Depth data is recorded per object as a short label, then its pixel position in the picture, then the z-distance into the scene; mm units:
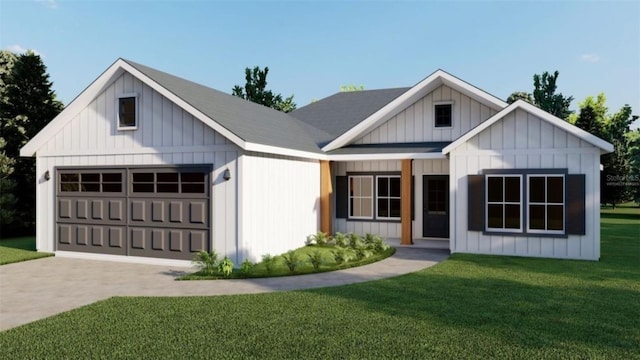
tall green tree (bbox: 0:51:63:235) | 18328
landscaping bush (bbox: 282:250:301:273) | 10030
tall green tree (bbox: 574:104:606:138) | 31109
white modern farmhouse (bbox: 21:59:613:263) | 11008
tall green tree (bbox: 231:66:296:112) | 30703
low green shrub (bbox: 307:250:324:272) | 10289
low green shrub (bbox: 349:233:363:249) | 12717
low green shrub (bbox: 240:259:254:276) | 9719
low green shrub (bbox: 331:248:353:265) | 11000
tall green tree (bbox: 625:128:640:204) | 29609
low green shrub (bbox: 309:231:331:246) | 14164
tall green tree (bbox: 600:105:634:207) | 30625
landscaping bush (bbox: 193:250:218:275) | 9945
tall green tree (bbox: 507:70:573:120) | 33875
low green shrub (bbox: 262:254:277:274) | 10018
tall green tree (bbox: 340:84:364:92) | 64637
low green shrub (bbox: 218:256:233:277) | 9547
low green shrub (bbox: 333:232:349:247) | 13162
